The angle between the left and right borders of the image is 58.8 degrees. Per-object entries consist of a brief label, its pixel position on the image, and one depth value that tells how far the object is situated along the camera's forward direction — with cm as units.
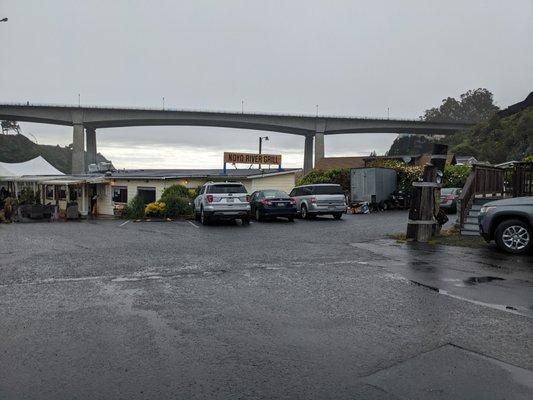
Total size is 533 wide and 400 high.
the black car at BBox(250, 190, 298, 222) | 2222
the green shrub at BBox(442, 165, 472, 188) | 3359
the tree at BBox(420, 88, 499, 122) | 11669
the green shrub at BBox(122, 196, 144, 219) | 2827
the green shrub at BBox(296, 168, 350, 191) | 3519
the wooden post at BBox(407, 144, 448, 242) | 1360
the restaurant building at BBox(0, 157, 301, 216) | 3152
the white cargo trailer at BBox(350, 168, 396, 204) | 3105
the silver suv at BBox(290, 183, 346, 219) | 2358
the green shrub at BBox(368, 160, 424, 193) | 3350
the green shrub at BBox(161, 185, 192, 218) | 2638
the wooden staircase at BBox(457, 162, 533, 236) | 1436
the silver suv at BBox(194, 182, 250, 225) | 2023
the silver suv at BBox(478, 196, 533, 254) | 1064
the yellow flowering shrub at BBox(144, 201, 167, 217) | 2656
